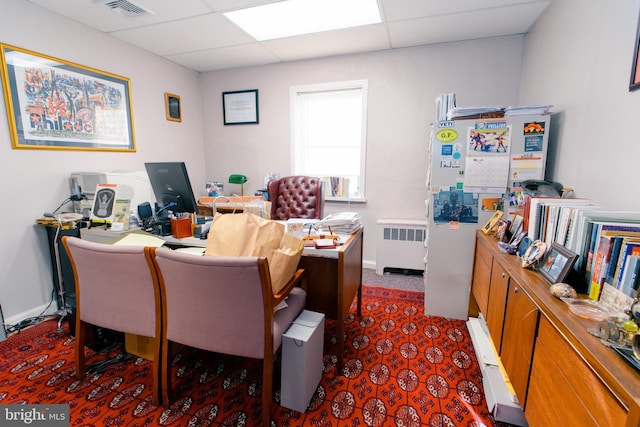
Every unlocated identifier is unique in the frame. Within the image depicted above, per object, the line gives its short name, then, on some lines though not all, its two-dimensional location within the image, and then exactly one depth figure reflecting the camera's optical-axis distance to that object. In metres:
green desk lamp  3.69
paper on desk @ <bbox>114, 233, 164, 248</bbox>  1.76
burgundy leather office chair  3.15
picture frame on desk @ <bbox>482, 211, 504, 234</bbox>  2.04
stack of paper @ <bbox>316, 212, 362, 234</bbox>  2.09
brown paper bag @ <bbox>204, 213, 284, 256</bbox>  1.39
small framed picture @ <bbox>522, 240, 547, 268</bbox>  1.36
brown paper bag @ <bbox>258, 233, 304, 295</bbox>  1.37
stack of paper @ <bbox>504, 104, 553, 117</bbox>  2.01
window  3.56
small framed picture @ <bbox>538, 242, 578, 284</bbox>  1.14
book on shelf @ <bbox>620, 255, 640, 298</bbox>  0.90
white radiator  3.29
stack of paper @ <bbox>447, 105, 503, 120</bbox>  2.11
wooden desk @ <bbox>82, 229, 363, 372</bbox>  1.77
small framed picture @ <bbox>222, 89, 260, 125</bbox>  3.88
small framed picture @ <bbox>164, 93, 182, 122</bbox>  3.57
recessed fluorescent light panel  2.36
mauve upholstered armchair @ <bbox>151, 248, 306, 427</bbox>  1.19
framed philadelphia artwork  2.21
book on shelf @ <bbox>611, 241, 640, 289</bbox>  0.93
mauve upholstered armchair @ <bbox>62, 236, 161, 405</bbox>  1.38
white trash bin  1.42
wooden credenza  0.73
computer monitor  1.95
